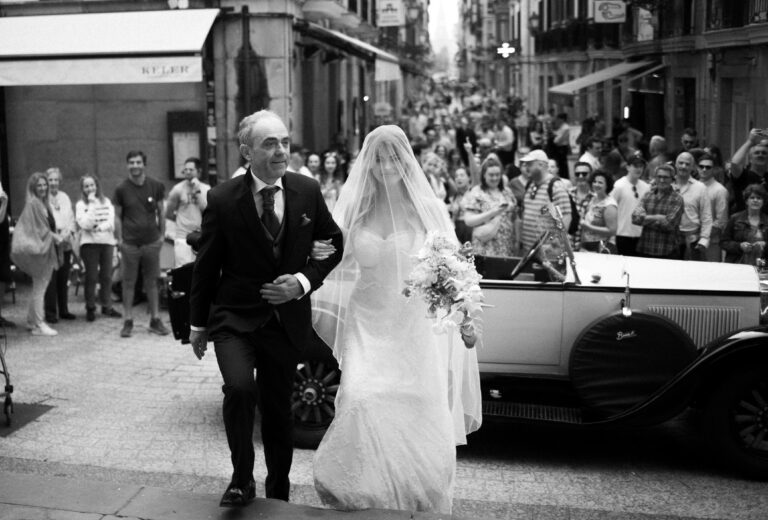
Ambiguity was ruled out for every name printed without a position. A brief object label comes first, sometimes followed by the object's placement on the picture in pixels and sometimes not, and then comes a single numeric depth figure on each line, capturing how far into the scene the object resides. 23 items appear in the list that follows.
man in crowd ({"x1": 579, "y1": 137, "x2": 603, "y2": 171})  17.20
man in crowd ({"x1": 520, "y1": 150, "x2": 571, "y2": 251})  10.49
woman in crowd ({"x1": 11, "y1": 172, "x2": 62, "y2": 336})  11.08
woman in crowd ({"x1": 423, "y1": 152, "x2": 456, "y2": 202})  13.37
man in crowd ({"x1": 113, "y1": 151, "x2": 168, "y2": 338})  11.20
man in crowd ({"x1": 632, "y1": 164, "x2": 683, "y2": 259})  10.49
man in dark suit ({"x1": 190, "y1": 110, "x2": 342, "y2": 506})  4.97
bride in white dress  5.31
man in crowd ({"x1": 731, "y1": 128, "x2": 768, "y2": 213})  11.66
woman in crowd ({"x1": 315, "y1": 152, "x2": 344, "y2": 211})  12.99
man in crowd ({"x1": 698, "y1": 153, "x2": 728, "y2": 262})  11.09
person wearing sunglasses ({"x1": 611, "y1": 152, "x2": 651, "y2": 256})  11.49
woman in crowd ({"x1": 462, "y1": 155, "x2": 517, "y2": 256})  10.17
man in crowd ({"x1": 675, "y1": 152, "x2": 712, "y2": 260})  11.00
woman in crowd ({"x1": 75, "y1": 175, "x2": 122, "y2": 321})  11.67
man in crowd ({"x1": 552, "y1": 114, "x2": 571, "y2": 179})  23.91
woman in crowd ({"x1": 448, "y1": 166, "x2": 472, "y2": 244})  10.88
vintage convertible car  6.84
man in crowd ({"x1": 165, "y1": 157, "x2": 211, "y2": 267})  11.31
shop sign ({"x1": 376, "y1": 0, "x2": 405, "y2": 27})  31.50
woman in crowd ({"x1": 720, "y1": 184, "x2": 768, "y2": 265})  9.77
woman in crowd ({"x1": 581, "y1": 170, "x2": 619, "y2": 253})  10.77
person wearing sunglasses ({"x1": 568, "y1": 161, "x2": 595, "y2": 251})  11.39
